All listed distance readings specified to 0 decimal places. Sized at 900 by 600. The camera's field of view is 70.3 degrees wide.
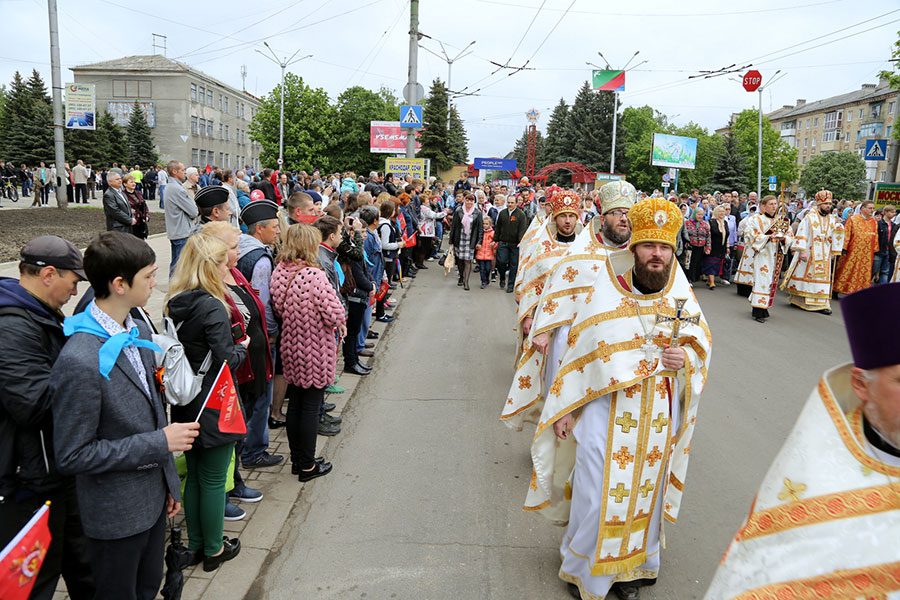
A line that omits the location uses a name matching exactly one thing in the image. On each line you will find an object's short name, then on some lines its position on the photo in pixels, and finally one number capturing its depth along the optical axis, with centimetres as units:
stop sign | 2591
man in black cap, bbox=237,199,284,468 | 482
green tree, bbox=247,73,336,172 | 5344
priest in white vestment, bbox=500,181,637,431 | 479
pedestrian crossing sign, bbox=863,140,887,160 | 1655
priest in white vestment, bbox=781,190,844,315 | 1248
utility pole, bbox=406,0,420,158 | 1814
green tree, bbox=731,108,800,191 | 6366
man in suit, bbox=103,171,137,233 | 994
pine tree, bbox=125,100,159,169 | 5591
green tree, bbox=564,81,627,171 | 6981
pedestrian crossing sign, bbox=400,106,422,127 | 1784
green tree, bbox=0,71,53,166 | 4556
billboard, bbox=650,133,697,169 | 4672
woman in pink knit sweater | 460
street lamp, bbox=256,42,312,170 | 4738
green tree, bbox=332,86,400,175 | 5950
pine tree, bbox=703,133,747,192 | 5291
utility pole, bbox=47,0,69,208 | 2064
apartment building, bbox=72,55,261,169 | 6844
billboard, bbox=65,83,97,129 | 2345
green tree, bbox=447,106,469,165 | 6813
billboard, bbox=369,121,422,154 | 2967
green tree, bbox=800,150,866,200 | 6531
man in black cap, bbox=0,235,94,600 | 247
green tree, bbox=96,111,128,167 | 4950
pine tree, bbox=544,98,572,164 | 8025
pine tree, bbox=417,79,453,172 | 6400
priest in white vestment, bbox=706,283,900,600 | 154
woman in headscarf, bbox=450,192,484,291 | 1398
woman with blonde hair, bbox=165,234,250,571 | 342
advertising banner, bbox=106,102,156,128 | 6819
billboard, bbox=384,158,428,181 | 1900
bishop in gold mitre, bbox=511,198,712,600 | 339
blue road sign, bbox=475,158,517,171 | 6038
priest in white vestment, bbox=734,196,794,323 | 1151
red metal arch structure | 6177
